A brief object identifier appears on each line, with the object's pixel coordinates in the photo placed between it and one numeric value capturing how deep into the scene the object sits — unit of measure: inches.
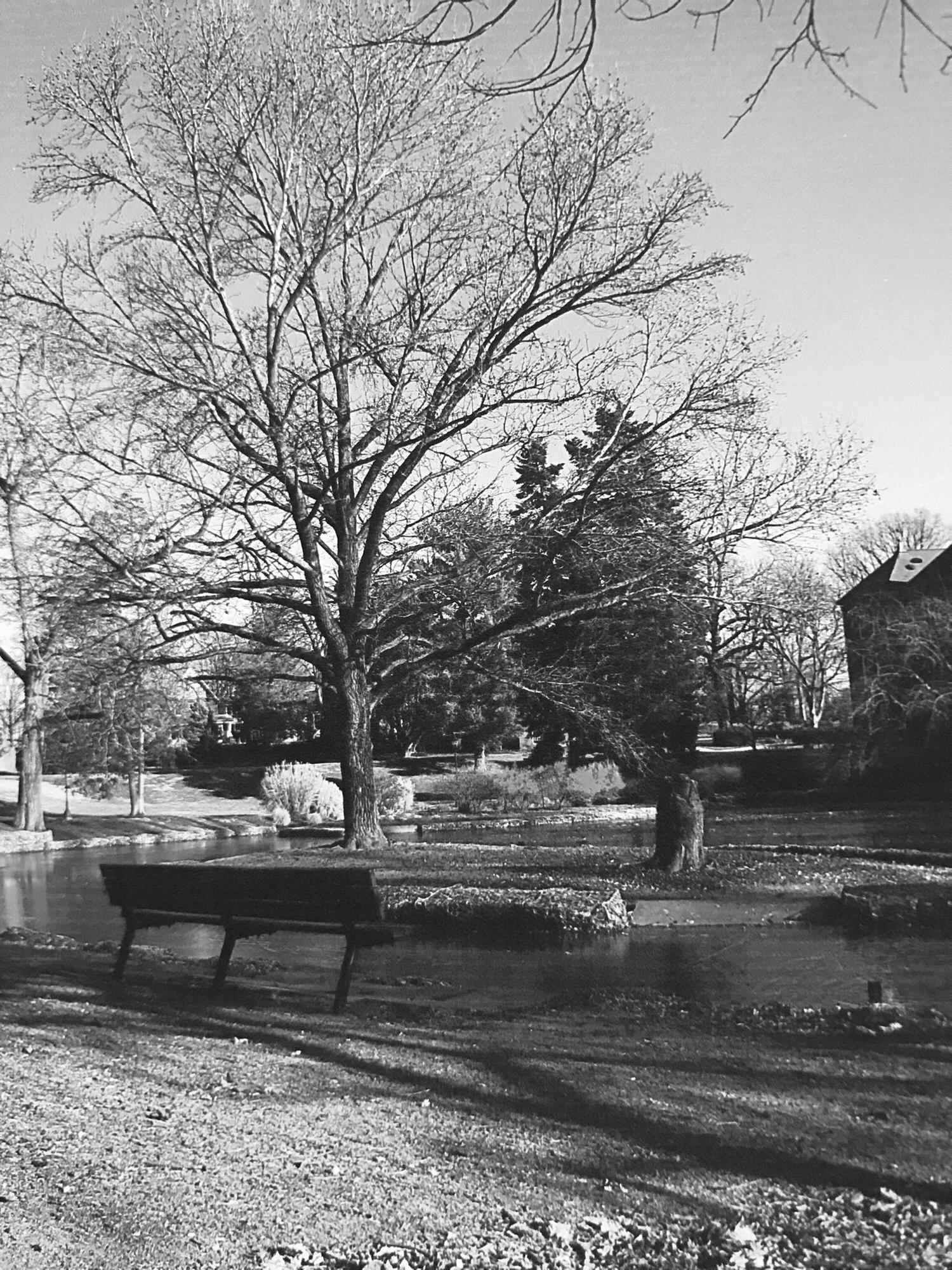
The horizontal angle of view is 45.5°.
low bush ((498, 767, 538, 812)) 1541.6
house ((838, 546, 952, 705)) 1571.1
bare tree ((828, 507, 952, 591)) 2581.2
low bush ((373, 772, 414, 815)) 1456.7
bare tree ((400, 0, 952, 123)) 153.6
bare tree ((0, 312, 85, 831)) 685.9
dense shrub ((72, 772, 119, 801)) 1612.9
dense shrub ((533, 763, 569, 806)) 1536.7
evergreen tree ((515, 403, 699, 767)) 728.3
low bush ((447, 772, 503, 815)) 1539.1
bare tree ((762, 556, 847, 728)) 737.6
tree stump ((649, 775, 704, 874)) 583.8
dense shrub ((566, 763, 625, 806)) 1550.2
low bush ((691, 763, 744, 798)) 1588.3
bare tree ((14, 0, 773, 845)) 683.4
